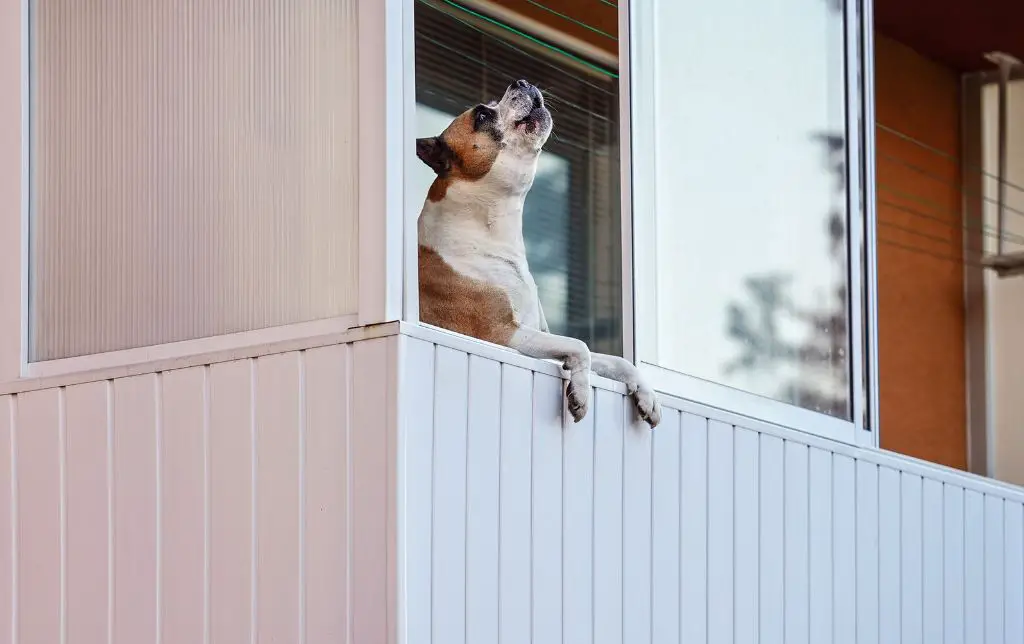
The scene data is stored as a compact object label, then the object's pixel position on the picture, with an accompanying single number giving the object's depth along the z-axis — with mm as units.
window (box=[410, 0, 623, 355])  5148
